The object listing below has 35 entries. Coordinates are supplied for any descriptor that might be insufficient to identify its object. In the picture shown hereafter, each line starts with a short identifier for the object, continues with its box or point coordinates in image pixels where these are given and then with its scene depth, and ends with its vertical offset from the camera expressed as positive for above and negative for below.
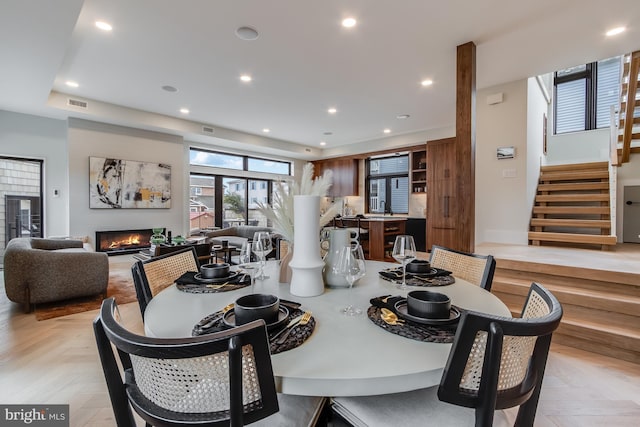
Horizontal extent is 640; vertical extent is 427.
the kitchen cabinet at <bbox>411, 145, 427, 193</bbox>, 6.88 +0.95
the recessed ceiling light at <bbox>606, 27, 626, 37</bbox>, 2.90 +1.82
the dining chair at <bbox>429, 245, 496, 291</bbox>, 1.58 -0.33
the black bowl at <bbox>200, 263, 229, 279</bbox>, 1.46 -0.32
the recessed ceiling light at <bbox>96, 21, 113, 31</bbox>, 2.74 +1.76
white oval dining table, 0.68 -0.38
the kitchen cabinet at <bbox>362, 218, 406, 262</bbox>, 5.84 -0.56
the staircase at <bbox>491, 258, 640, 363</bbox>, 2.28 -0.81
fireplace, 5.30 -0.61
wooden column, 3.06 +0.75
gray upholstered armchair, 3.01 -0.72
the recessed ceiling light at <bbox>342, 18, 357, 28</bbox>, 2.69 +1.77
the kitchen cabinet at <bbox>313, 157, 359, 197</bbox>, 7.95 +0.93
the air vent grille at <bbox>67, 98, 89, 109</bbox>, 4.59 +1.70
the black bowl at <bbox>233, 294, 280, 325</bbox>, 0.86 -0.31
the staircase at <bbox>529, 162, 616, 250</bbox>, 4.07 +0.08
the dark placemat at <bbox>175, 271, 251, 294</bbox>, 1.32 -0.36
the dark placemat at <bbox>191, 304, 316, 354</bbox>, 0.79 -0.37
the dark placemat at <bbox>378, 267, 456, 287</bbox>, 1.45 -0.36
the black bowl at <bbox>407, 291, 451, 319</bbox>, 0.94 -0.32
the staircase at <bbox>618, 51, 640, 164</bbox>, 3.57 +1.45
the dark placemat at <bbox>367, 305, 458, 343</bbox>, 0.84 -0.37
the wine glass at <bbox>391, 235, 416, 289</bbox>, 1.42 -0.20
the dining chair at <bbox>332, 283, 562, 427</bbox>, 0.65 -0.43
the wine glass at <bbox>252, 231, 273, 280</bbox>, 1.43 -0.18
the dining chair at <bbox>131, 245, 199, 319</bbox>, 1.35 -0.34
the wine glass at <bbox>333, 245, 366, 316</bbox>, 1.16 -0.23
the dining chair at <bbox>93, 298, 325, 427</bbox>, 0.58 -0.38
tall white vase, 1.22 -0.13
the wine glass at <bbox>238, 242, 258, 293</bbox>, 1.27 -0.24
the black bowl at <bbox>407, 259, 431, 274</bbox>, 1.60 -0.32
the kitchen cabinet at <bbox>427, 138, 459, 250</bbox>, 5.57 +0.36
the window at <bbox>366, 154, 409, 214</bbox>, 7.33 +0.68
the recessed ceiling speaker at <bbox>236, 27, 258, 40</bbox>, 2.84 +1.76
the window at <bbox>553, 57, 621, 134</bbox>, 5.62 +2.32
